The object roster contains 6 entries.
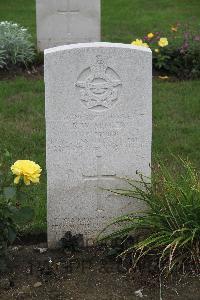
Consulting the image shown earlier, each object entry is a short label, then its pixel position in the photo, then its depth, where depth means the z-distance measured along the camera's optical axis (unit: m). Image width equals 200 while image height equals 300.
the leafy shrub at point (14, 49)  9.19
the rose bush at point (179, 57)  9.13
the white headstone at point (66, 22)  9.98
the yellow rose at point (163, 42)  9.29
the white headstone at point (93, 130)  4.41
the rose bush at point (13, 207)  4.24
